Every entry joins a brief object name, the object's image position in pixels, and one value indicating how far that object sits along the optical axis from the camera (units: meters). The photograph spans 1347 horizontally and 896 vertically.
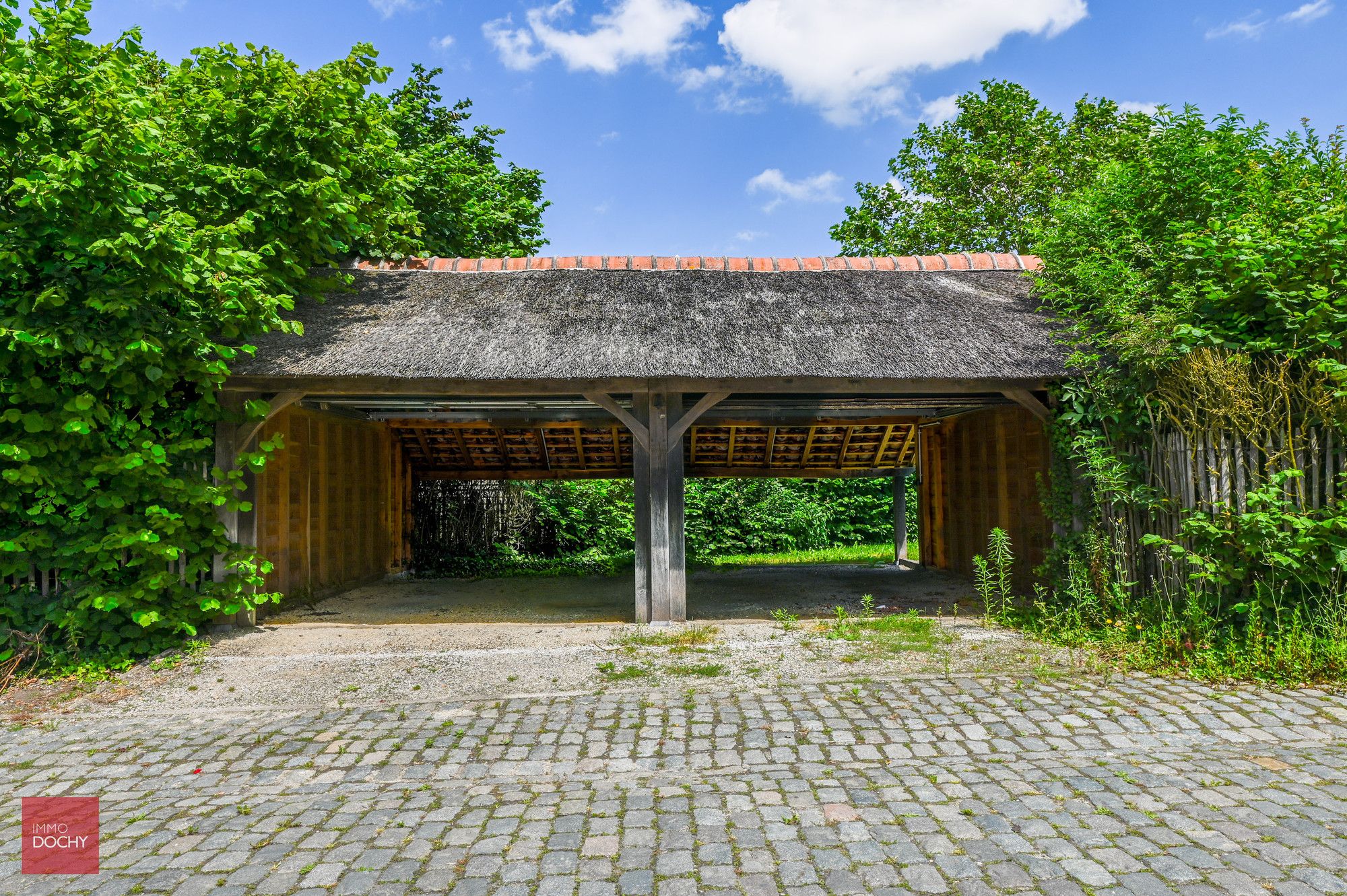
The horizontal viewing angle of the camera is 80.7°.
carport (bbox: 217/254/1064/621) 6.11
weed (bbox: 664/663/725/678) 4.95
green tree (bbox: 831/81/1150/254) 16.36
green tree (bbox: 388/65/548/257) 12.52
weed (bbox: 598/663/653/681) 4.90
